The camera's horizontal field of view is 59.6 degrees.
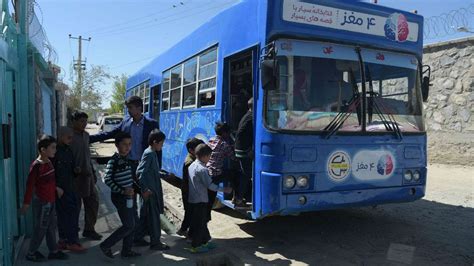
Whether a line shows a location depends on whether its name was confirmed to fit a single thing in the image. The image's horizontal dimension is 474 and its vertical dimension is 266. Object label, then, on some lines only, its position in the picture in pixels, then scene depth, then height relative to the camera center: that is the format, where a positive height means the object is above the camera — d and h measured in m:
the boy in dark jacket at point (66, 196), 4.57 -0.94
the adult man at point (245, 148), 5.19 -0.40
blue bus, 4.69 +0.20
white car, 27.34 -0.48
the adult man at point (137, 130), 5.21 -0.19
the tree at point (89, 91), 35.03 +2.03
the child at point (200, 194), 4.82 -0.92
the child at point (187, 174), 5.23 -0.74
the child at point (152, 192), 4.69 -0.88
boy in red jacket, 4.21 -0.81
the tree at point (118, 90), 63.09 +3.80
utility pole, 35.29 +5.03
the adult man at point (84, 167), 4.97 -0.64
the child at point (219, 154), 5.59 -0.51
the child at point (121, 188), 4.41 -0.78
